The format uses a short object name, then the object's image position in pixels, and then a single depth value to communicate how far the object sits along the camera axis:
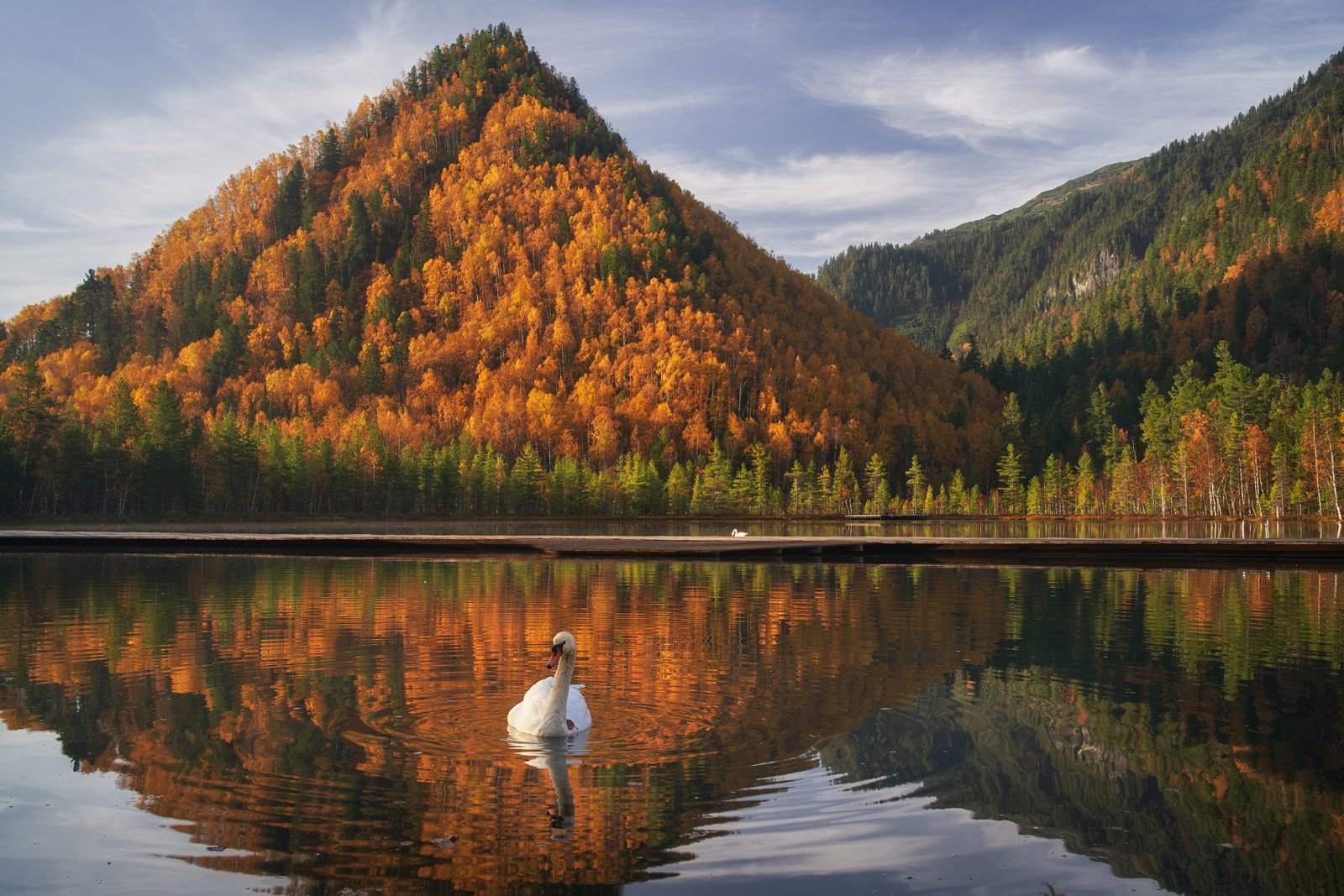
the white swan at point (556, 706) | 15.05
